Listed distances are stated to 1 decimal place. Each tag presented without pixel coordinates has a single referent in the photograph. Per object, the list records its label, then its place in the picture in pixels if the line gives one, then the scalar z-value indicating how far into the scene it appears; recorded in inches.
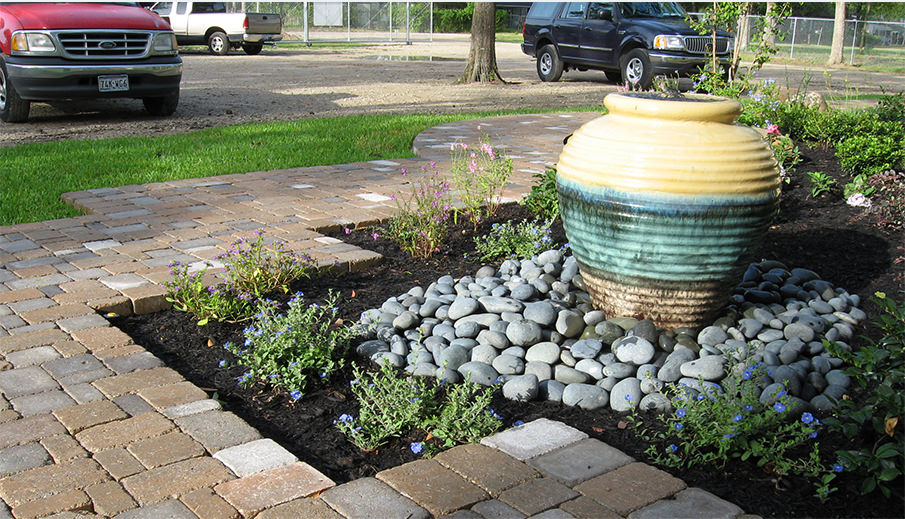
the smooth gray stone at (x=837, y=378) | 130.5
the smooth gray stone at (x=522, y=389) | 128.1
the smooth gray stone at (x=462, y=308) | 155.3
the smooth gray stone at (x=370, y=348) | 142.3
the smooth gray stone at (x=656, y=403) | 123.6
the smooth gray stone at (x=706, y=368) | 128.0
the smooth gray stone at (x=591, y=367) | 134.7
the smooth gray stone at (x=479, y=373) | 132.4
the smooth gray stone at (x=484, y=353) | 140.6
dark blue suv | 598.2
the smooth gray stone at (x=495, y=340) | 144.4
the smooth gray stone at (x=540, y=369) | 135.6
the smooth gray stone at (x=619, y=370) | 133.0
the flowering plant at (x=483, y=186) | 212.4
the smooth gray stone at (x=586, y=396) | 126.0
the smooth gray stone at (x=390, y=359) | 137.6
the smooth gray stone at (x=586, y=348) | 138.3
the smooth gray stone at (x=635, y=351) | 135.6
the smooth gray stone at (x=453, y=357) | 137.2
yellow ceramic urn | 131.7
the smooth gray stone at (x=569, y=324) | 146.9
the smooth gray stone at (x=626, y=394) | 124.5
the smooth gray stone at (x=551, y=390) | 129.1
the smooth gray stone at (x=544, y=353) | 138.8
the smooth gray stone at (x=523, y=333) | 143.7
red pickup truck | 371.6
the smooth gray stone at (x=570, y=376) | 133.6
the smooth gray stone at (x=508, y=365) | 136.7
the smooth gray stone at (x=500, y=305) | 154.2
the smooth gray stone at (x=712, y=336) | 141.0
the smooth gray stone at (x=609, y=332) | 143.3
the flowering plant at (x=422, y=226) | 194.2
